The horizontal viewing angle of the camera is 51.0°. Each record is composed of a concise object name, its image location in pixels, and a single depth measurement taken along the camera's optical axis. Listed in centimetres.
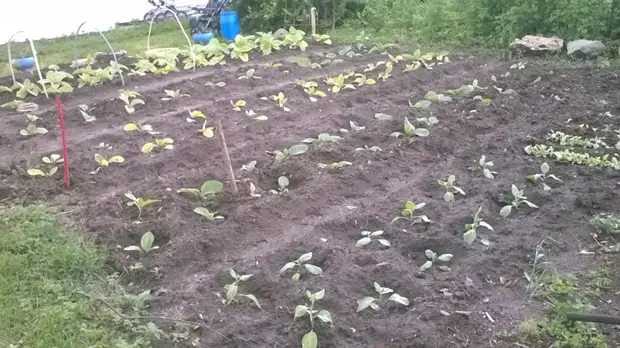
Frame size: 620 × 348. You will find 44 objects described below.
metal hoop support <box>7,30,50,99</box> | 678
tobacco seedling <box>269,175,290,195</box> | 457
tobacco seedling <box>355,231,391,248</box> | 387
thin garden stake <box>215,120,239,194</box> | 434
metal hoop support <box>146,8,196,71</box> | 776
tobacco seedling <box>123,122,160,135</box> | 569
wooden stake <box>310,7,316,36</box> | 992
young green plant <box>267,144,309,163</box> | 506
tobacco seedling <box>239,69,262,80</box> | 734
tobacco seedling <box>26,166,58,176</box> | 490
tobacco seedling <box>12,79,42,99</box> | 690
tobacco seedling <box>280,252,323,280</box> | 357
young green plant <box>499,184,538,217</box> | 418
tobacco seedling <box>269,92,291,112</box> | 638
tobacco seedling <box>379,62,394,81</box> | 728
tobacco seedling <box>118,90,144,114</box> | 635
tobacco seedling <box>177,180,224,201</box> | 449
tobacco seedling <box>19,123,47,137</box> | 583
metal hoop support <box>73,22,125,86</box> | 707
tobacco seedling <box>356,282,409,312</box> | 329
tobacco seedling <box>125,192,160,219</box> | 432
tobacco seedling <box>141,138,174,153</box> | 530
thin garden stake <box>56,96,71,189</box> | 465
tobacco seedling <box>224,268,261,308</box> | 339
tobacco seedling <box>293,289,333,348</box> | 300
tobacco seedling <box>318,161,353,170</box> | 486
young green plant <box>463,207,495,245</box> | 385
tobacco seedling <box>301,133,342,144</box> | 535
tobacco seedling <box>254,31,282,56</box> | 878
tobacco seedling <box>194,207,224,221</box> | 418
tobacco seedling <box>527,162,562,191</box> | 464
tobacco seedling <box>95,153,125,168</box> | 507
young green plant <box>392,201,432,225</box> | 411
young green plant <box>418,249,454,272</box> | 362
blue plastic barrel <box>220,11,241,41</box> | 1051
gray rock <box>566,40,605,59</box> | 796
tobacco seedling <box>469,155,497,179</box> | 484
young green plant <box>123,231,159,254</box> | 388
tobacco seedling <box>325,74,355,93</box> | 682
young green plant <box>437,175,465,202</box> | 439
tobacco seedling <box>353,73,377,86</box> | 706
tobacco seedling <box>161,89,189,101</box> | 668
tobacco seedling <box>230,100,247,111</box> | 630
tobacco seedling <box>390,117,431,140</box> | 545
